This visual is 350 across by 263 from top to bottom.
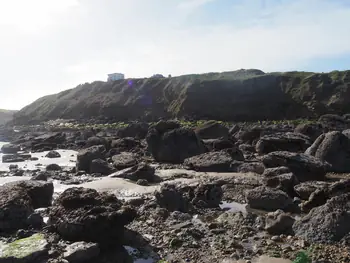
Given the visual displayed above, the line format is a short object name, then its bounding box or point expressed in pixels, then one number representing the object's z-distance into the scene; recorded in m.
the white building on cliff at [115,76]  152.25
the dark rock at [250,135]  35.25
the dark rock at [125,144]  35.03
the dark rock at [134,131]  43.36
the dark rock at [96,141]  36.20
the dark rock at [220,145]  28.26
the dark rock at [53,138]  44.88
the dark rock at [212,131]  37.66
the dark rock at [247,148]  29.31
